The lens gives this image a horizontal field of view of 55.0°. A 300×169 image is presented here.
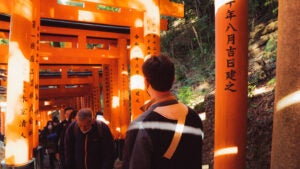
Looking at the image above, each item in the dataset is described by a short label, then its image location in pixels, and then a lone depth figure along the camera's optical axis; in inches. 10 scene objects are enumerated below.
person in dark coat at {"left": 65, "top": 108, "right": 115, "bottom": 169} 150.5
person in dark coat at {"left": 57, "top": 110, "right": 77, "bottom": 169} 164.3
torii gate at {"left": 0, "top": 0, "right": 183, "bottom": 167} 179.9
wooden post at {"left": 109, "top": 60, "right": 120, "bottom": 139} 430.0
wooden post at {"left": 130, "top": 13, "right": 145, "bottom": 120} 266.8
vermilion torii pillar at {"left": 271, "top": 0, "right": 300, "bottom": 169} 120.4
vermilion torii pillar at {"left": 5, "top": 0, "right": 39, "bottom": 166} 179.3
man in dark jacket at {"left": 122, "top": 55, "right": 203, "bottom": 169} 64.1
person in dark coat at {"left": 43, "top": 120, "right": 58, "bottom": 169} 366.1
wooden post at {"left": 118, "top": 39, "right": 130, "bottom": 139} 408.8
